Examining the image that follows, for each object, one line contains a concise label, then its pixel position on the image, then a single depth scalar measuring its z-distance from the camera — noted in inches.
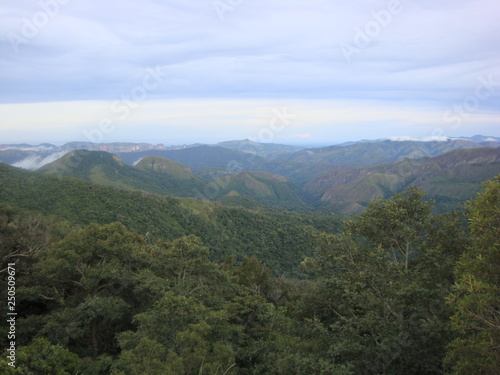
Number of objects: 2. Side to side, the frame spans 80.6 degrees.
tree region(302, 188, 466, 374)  378.0
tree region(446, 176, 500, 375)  271.3
